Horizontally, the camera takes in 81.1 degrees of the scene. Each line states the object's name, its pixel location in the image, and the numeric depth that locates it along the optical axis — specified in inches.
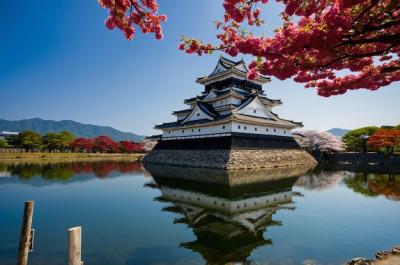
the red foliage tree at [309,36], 172.7
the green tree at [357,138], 1571.1
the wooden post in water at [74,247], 156.1
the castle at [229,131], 930.1
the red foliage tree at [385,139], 1187.9
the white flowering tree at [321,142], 1756.9
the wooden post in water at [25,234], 172.9
